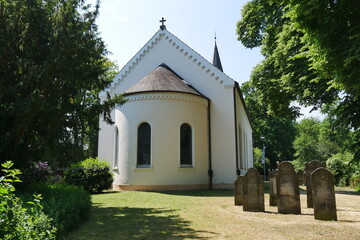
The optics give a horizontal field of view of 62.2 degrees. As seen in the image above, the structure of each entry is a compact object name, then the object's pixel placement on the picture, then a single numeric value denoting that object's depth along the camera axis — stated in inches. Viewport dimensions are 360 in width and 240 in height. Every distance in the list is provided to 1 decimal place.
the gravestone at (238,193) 439.2
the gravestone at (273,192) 432.5
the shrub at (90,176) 658.8
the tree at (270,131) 1931.6
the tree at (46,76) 362.9
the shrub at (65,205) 238.3
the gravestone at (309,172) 416.5
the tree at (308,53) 327.3
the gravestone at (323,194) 317.4
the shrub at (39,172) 478.9
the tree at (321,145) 2261.3
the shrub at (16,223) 145.3
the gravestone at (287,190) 356.8
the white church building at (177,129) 700.7
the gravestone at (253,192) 380.5
